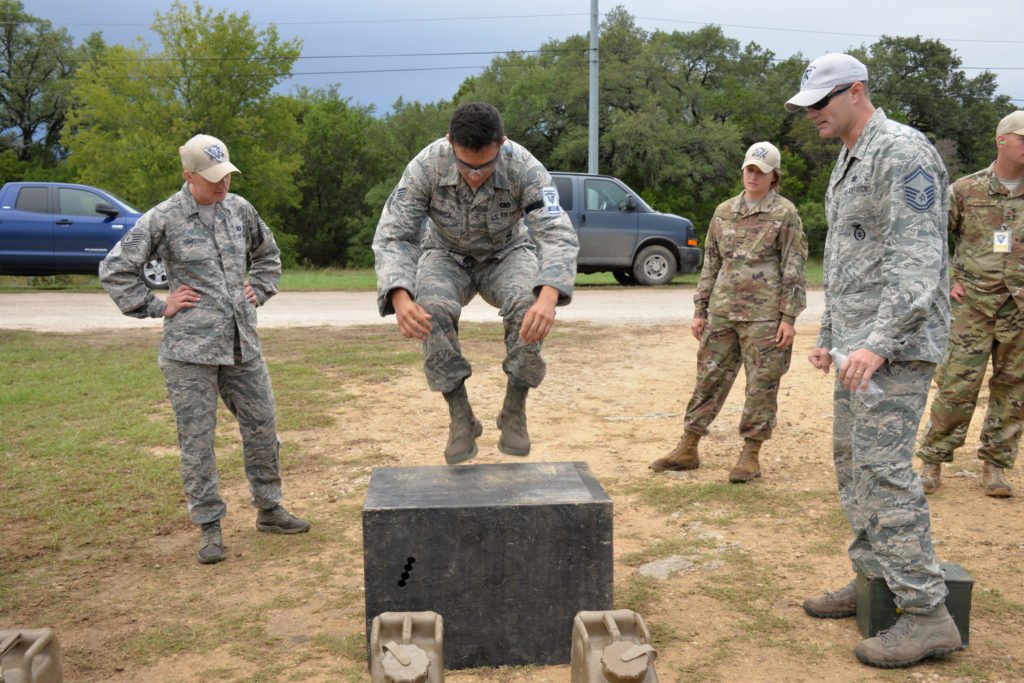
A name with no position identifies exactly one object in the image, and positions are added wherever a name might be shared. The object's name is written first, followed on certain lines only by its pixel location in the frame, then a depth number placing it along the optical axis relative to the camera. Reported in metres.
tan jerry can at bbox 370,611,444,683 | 2.84
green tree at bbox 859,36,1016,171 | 46.53
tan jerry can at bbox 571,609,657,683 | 2.80
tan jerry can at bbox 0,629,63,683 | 2.86
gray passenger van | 18.17
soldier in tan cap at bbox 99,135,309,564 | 5.25
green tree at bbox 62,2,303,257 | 38.97
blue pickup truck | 16.69
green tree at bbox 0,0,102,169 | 49.31
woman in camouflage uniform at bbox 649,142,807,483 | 6.31
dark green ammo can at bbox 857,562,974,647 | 4.16
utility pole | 24.86
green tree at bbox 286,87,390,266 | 47.22
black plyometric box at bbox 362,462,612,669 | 4.02
